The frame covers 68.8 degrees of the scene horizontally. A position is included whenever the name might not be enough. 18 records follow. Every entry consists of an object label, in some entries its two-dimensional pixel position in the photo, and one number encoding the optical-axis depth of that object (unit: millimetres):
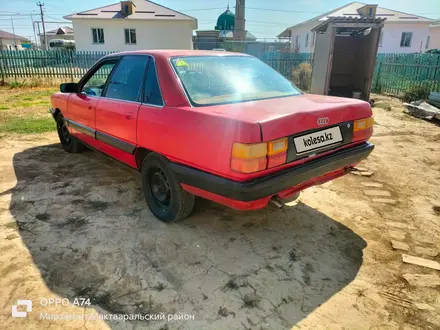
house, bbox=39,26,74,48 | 48656
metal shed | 9234
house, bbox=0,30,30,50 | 54912
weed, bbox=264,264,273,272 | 2537
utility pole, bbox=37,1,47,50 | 47022
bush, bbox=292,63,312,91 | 13562
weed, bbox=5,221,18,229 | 3100
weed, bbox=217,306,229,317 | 2100
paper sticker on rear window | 3061
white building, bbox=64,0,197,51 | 25781
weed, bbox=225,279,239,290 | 2336
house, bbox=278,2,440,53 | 28562
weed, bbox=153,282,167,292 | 2327
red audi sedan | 2334
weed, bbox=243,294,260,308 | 2172
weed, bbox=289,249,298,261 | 2664
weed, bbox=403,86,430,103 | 10232
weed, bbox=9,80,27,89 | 13766
